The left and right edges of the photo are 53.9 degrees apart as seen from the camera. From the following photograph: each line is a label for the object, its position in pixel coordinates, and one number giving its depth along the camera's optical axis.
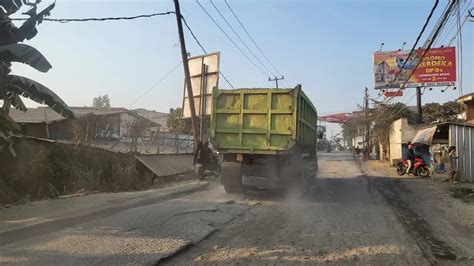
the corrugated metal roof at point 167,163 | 17.66
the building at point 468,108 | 25.79
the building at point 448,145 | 19.08
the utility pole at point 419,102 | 34.50
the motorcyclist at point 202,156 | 18.03
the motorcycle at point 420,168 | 22.77
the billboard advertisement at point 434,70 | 38.88
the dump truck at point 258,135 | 12.48
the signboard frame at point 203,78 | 22.50
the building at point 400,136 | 30.98
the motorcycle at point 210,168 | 18.00
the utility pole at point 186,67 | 19.16
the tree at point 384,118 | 36.66
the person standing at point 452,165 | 18.58
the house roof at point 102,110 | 36.40
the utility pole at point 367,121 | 42.49
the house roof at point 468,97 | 24.60
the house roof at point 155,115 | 63.25
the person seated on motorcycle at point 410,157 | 23.02
